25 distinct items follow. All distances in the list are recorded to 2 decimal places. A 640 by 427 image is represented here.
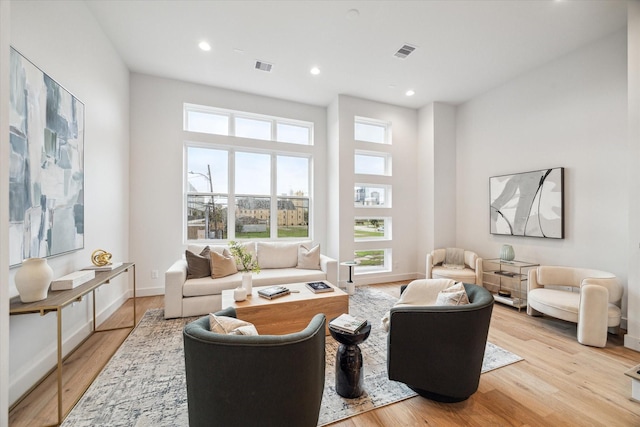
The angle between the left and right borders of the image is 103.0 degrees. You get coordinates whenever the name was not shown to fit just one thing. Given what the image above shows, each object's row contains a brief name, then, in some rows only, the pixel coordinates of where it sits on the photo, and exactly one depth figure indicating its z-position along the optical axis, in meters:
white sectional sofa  3.16
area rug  1.67
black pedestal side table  1.84
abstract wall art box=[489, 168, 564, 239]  3.55
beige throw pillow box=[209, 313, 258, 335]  1.34
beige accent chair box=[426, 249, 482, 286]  4.07
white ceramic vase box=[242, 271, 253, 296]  2.73
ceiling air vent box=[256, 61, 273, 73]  3.73
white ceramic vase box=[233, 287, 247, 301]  2.55
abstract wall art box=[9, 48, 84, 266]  1.78
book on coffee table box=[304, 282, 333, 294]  2.88
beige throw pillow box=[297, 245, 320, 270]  4.07
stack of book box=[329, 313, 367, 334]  1.78
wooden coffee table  2.44
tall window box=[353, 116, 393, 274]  4.97
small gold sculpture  2.66
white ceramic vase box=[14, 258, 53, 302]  1.67
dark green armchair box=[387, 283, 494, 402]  1.65
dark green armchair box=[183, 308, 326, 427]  1.12
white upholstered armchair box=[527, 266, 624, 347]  2.57
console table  1.59
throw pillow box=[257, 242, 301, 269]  4.10
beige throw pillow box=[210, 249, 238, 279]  3.46
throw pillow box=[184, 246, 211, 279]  3.45
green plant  2.77
